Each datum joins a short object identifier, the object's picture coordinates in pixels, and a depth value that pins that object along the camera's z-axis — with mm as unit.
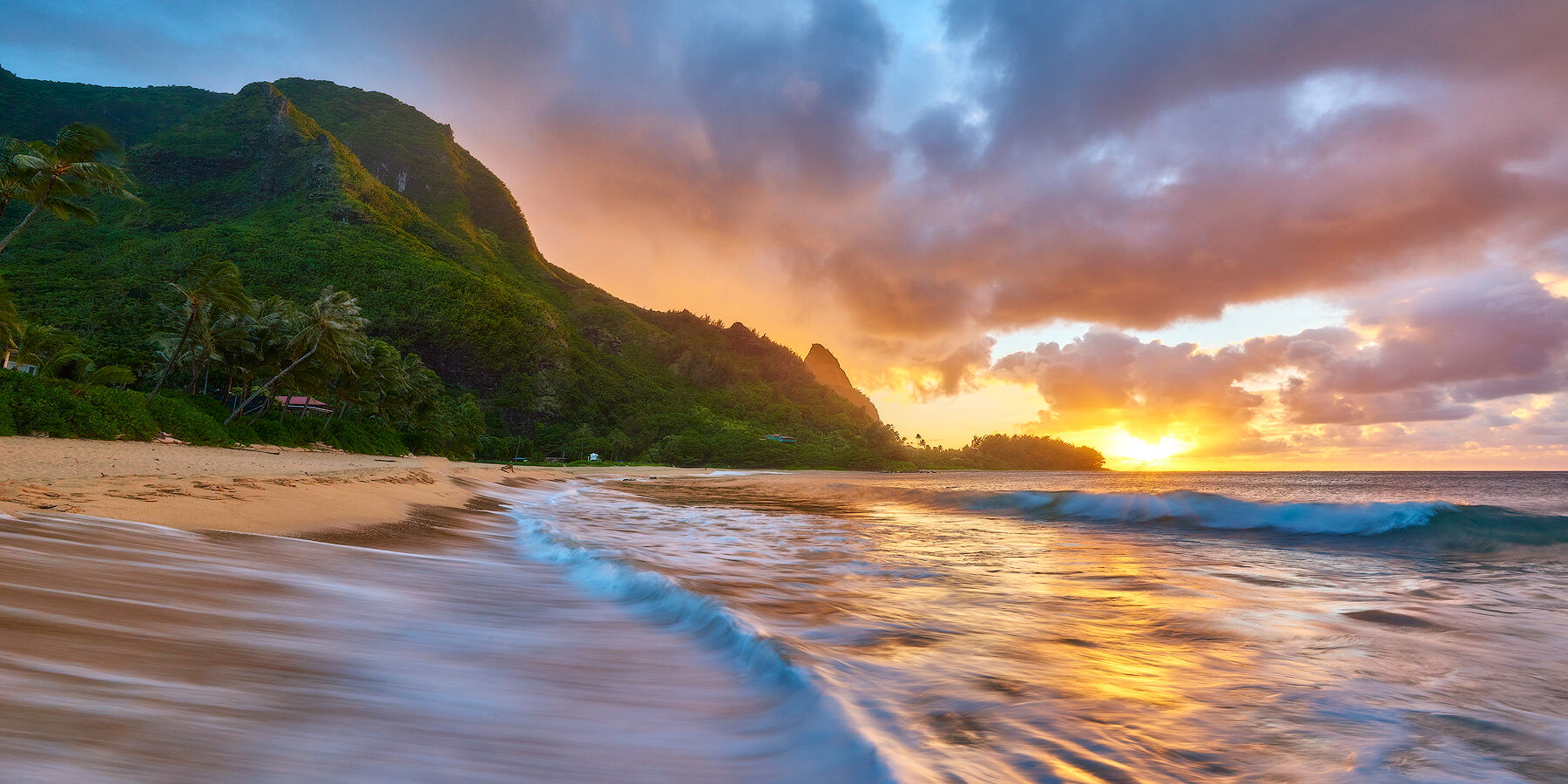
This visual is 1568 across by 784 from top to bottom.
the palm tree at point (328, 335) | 35750
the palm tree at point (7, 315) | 23828
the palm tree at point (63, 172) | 24172
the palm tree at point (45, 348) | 39594
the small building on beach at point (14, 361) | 42075
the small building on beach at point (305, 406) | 57781
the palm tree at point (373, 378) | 42688
